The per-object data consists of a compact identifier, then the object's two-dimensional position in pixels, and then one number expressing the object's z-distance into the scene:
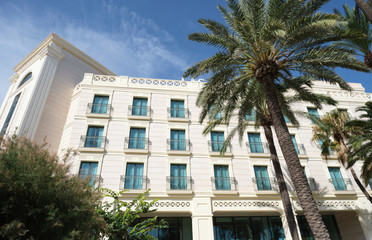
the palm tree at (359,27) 11.33
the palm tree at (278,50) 9.19
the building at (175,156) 16.48
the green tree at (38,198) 6.23
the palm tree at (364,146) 12.84
